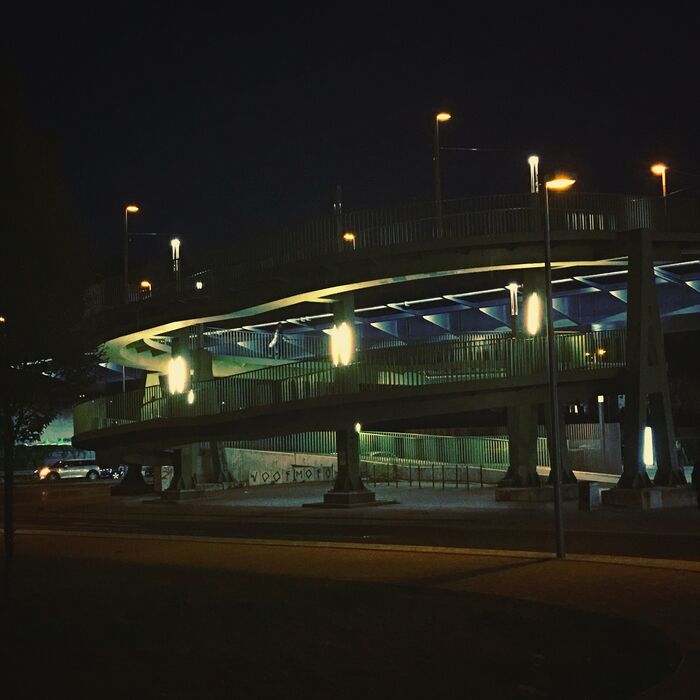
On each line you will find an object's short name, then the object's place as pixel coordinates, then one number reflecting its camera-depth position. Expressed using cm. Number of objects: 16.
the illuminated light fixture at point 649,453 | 4822
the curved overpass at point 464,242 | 3164
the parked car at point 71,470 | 7588
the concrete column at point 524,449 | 3497
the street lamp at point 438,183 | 3175
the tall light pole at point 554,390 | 1753
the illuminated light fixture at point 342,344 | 3503
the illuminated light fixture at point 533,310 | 3425
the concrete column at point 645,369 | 3100
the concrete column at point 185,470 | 4266
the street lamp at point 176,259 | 3881
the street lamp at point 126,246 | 4112
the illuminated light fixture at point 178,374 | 4170
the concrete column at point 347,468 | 3416
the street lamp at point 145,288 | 4128
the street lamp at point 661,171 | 3161
